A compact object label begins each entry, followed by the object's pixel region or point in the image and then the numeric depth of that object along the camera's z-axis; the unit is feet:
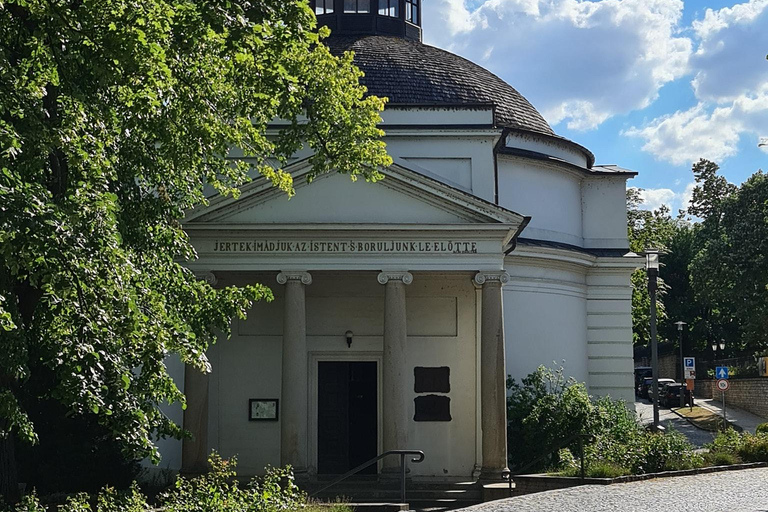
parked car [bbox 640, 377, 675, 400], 175.38
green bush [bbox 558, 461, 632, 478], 59.93
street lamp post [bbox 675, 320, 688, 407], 155.34
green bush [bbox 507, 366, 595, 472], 78.07
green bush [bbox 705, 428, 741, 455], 71.41
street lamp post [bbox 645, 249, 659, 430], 99.09
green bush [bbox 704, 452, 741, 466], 67.56
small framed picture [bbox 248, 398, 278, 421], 78.79
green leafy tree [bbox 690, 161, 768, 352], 156.97
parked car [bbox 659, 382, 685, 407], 158.40
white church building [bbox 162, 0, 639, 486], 69.97
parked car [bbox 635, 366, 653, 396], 203.51
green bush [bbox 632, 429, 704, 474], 63.36
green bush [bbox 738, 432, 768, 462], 70.49
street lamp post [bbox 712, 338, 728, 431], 226.69
